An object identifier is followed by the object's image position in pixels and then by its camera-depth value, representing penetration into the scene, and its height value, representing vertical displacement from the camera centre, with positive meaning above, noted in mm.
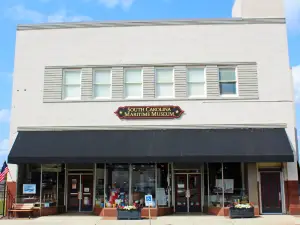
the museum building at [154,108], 20297 +3778
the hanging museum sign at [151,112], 20703 +3564
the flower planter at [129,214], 19031 -1342
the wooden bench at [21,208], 20070 -1113
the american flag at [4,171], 20719 +685
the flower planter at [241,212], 18969 -1265
